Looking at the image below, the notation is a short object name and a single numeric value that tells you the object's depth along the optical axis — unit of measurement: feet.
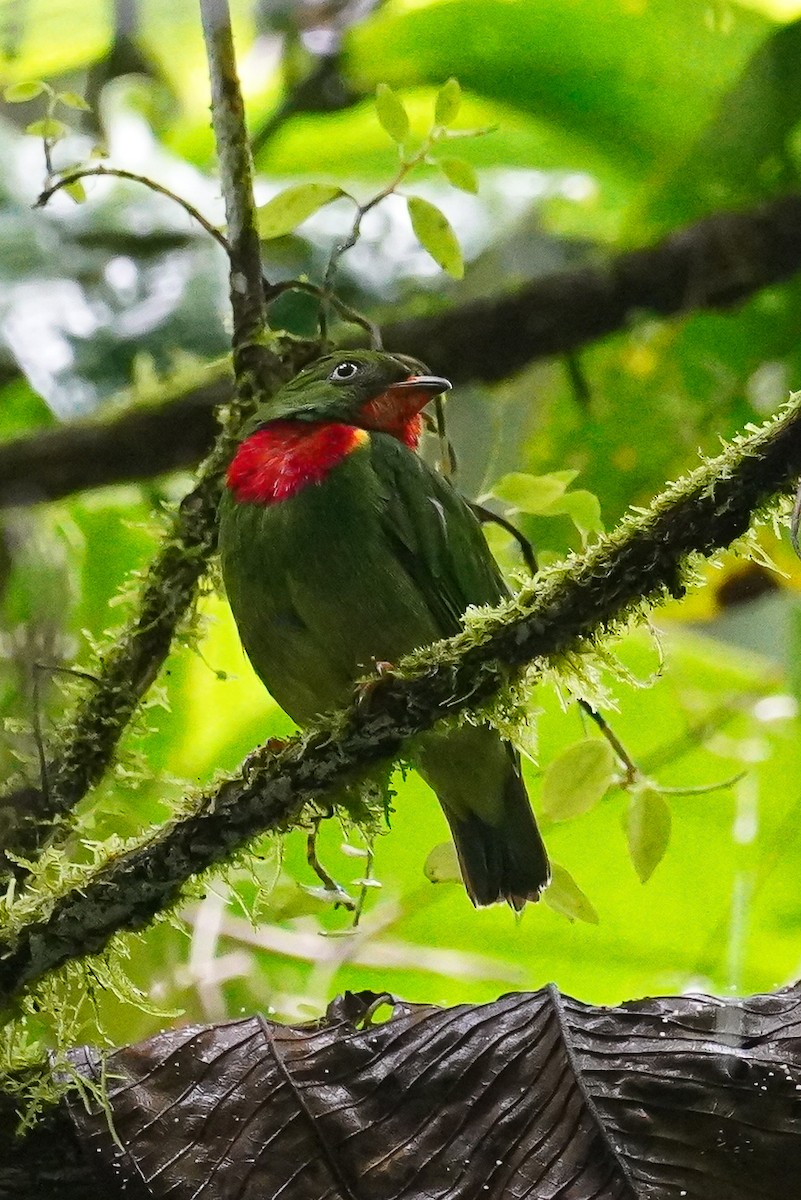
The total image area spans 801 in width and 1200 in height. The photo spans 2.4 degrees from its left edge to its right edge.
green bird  11.19
